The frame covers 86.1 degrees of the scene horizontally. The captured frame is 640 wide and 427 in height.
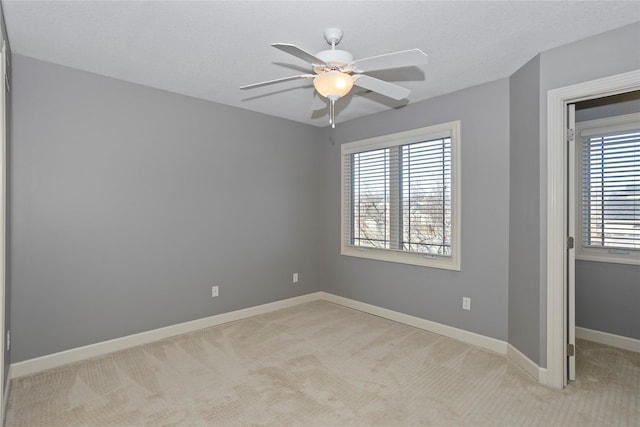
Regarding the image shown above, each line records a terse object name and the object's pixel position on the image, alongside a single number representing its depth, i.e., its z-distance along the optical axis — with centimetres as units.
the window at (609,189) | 316
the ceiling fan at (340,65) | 196
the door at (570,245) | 255
